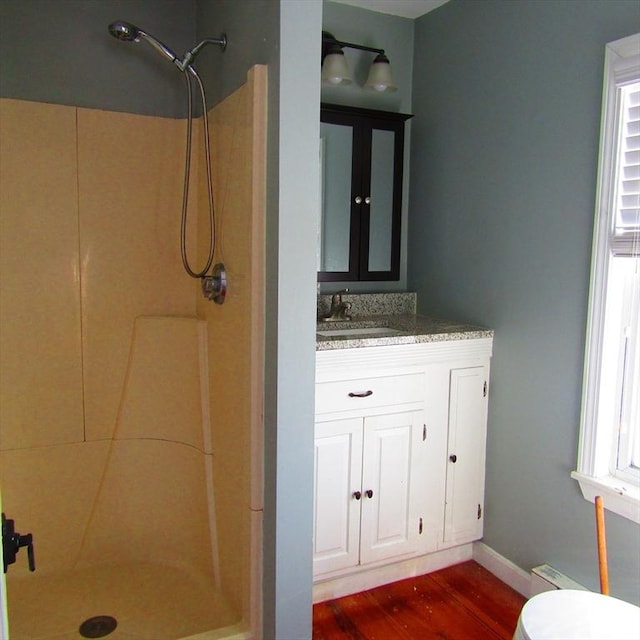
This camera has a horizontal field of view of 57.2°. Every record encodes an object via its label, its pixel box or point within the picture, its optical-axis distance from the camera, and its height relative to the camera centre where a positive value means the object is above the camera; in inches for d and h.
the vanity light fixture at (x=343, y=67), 97.9 +30.9
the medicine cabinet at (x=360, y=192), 100.5 +10.3
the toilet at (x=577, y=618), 54.2 -34.6
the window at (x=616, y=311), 71.4 -7.0
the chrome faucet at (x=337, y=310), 100.4 -10.1
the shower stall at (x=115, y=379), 76.0 -18.6
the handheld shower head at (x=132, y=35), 69.7 +25.3
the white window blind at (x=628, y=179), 71.0 +9.3
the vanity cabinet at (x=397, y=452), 81.0 -29.2
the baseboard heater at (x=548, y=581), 78.7 -44.1
